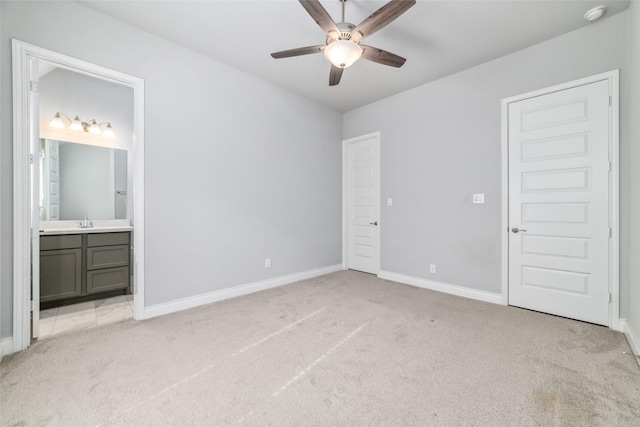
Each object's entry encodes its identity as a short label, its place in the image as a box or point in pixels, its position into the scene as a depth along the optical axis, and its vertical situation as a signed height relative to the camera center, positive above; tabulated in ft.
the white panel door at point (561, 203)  8.20 +0.36
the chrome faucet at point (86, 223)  11.49 -0.47
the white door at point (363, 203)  14.51 +0.58
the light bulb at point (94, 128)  11.86 +3.79
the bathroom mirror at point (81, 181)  10.98 +1.37
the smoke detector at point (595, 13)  7.43 +5.71
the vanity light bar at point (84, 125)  11.00 +3.77
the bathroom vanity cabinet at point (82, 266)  9.68 -2.13
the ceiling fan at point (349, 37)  5.90 +4.50
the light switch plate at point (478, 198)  10.58 +0.62
